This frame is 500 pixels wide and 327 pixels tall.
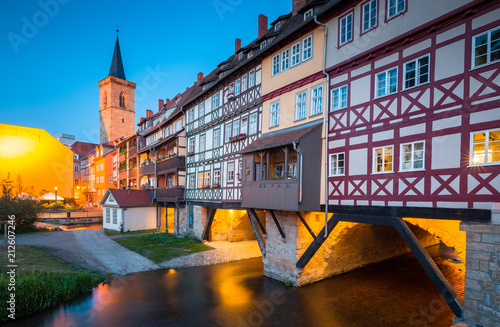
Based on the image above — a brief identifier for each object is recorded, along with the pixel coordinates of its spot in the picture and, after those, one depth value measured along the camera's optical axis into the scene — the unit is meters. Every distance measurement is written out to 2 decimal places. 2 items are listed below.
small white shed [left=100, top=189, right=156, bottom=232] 26.73
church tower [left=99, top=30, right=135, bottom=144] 59.97
